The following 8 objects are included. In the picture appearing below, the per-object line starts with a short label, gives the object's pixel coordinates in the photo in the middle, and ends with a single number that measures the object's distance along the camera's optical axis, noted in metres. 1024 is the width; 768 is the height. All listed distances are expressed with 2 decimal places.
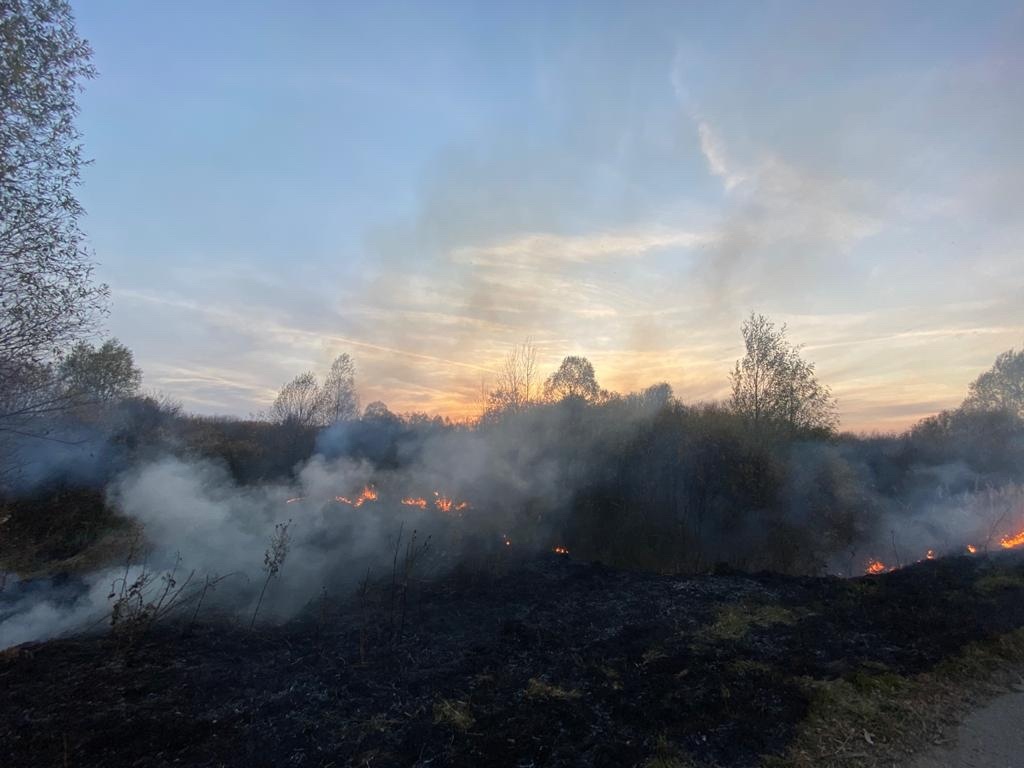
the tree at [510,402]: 27.64
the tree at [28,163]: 7.50
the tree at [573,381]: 28.99
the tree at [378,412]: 25.12
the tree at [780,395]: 22.73
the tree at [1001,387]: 32.31
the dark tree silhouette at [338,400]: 37.22
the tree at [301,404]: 35.12
